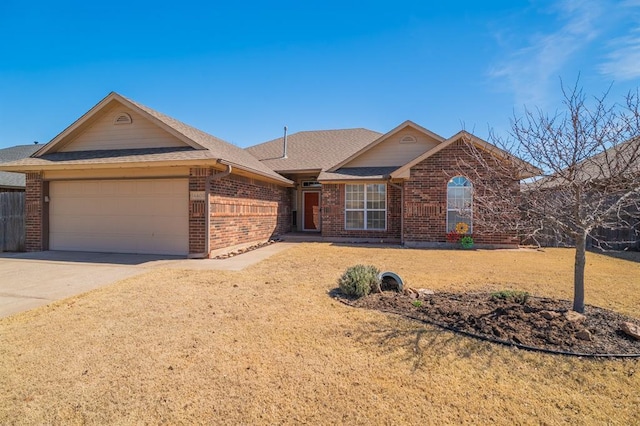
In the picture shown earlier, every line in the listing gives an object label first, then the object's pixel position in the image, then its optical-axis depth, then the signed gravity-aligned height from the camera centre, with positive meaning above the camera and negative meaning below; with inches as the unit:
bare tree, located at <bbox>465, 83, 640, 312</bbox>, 165.9 +15.7
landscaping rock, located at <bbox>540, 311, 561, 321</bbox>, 172.2 -54.9
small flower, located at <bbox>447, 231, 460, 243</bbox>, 508.7 -38.7
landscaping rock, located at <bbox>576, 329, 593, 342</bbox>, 151.2 -57.7
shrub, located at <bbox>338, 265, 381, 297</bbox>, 224.6 -49.9
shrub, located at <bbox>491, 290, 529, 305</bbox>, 201.2 -53.6
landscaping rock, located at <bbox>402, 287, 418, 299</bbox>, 226.2 -57.3
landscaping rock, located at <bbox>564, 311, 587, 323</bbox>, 167.0 -54.4
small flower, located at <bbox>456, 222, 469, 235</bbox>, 509.0 -26.1
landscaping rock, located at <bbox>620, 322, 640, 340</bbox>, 152.8 -56.0
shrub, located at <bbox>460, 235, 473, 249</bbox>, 496.4 -45.6
